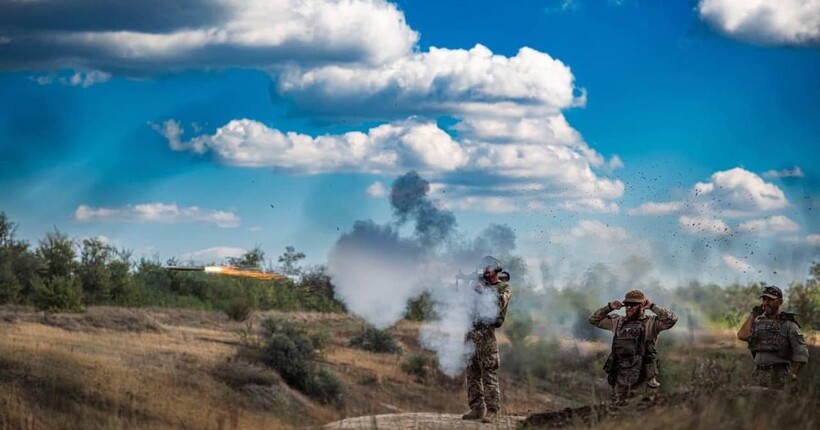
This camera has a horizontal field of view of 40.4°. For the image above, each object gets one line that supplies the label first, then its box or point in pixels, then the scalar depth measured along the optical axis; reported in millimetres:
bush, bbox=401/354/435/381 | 46838
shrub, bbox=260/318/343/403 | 41812
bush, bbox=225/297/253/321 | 59719
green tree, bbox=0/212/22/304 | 54031
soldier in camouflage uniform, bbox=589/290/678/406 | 15492
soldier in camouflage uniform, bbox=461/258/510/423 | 17297
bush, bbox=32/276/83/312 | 51266
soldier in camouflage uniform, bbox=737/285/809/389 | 15109
